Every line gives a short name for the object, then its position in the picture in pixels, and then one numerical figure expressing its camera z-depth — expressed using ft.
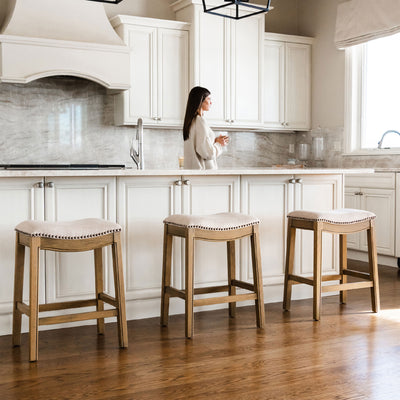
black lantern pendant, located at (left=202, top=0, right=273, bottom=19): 20.06
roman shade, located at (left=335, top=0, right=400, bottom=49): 18.56
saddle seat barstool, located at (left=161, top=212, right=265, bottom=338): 10.53
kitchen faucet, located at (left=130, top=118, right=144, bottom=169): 12.93
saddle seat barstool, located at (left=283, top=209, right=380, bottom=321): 11.79
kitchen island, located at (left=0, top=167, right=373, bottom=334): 10.80
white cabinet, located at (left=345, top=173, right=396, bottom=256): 18.11
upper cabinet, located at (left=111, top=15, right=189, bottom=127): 18.93
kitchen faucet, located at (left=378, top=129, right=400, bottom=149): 19.22
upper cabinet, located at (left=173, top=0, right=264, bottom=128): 19.69
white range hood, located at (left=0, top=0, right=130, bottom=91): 16.60
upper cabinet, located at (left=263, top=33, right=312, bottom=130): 21.67
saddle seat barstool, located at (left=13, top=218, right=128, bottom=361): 9.25
